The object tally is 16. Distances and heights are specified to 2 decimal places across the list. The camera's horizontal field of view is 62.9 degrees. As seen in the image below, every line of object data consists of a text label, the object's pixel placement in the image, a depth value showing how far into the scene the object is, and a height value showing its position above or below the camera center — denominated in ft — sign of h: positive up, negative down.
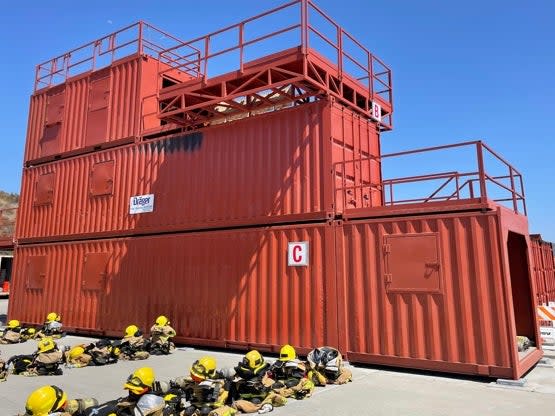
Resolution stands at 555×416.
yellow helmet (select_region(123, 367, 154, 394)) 18.34 -4.01
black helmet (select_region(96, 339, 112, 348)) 35.16 -4.77
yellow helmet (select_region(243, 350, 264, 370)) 21.65 -3.80
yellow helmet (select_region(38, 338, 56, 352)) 30.45 -4.21
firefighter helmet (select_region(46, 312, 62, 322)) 46.61 -3.62
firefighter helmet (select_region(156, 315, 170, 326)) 38.11 -3.29
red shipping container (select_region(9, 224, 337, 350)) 33.94 -0.40
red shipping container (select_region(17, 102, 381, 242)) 35.78 +9.58
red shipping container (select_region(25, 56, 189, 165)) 49.08 +19.77
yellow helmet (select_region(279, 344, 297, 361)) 24.40 -3.94
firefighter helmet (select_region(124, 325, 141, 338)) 36.80 -4.02
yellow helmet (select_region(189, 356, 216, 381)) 20.52 -3.97
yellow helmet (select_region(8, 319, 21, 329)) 46.88 -4.23
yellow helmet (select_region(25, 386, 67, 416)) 16.29 -4.29
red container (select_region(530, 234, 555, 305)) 40.40 +0.89
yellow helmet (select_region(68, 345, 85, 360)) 33.04 -5.06
